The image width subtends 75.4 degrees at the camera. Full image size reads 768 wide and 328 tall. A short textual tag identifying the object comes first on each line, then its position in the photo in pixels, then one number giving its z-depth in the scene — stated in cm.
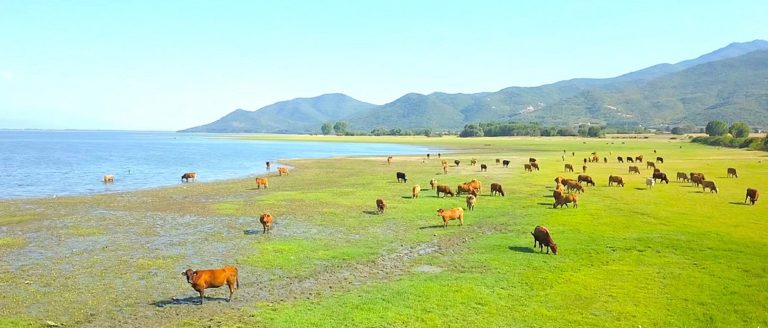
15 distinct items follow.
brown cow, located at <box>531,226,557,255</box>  1988
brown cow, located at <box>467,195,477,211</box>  3006
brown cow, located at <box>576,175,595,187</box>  4097
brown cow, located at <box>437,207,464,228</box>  2550
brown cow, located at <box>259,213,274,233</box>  2444
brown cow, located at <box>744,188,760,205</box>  3039
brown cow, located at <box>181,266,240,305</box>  1491
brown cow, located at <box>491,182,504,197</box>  3625
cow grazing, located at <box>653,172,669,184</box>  4277
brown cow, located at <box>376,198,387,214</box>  2933
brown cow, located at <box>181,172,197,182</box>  4948
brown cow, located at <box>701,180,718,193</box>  3616
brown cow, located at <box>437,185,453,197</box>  3594
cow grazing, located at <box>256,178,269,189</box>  4291
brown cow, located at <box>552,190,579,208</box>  3036
